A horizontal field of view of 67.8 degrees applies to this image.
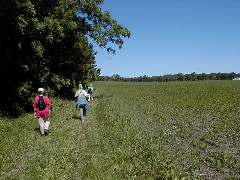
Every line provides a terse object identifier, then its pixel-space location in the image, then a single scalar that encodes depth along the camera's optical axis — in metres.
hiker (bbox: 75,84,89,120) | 9.98
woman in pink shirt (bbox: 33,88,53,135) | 7.81
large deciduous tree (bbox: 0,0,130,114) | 10.53
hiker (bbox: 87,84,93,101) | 16.70
